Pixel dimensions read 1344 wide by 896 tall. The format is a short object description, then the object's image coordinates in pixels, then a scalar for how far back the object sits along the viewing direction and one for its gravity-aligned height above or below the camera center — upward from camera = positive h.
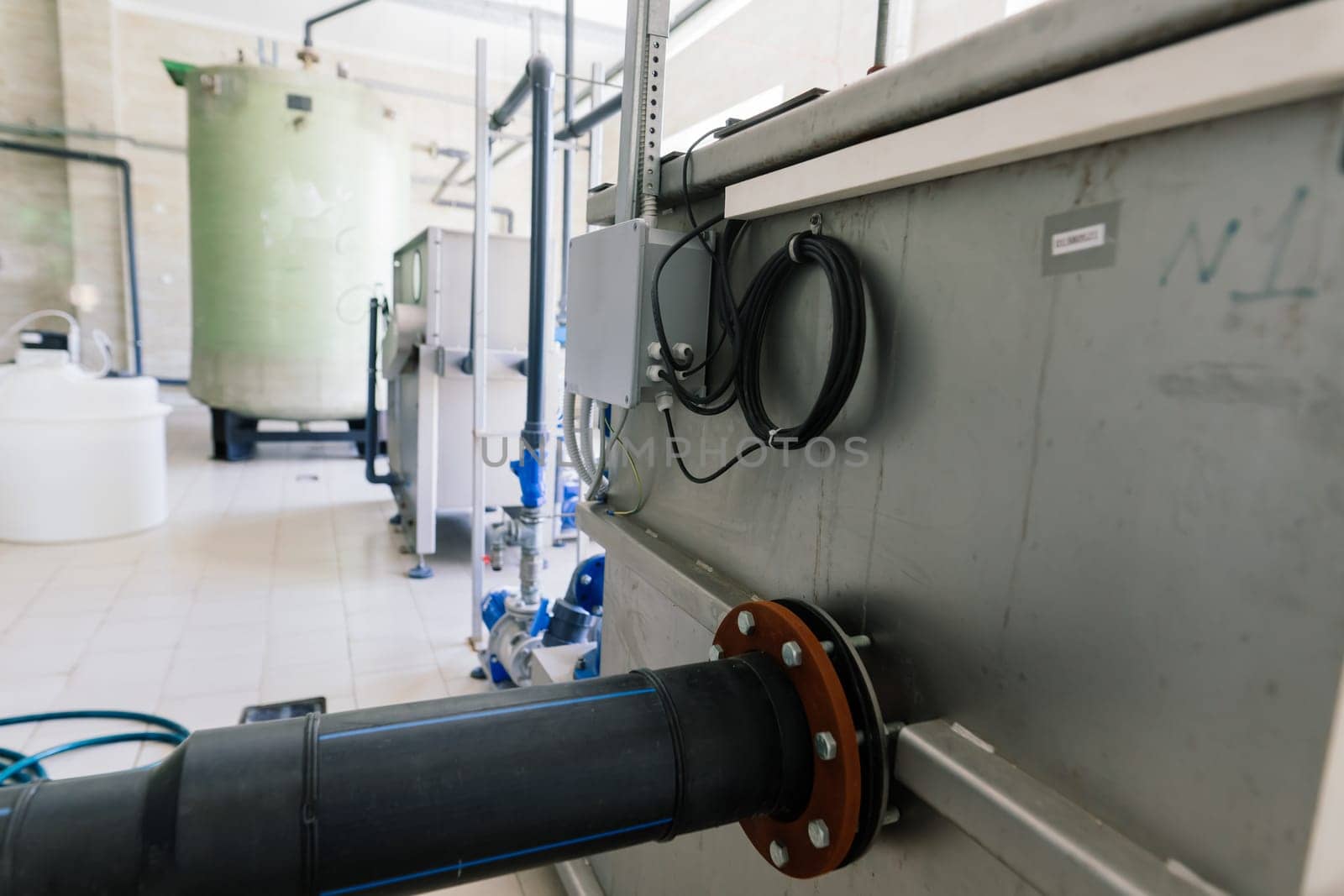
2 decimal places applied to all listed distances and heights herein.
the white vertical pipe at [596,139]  2.13 +0.58
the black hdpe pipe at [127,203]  5.45 +0.80
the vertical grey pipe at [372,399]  3.02 -0.31
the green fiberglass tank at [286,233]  4.08 +0.48
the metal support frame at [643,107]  0.92 +0.29
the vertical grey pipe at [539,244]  1.82 +0.22
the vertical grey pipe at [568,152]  2.14 +0.59
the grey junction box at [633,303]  0.83 +0.04
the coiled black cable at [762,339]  0.61 +0.01
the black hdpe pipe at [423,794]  0.44 -0.31
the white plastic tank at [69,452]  2.88 -0.58
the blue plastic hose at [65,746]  1.50 -0.96
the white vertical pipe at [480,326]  2.08 +0.01
